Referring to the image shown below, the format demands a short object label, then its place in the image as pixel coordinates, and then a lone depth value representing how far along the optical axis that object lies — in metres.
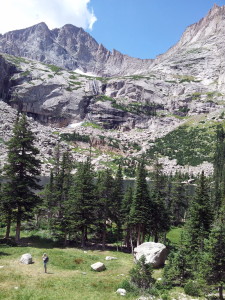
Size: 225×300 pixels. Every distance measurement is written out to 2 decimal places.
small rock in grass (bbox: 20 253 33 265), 26.34
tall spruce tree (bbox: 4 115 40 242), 35.84
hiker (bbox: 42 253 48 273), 24.40
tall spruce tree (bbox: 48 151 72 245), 40.08
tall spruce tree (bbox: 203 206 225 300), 20.98
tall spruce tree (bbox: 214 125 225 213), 75.95
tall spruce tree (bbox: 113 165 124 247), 44.97
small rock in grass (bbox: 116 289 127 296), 21.53
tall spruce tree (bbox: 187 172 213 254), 31.74
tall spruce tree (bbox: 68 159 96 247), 38.84
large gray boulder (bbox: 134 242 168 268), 31.55
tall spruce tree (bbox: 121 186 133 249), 43.73
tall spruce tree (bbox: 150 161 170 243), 45.81
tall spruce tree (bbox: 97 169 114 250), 41.94
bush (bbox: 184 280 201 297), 22.82
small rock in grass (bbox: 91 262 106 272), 27.93
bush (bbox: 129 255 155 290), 23.15
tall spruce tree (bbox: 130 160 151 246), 39.78
